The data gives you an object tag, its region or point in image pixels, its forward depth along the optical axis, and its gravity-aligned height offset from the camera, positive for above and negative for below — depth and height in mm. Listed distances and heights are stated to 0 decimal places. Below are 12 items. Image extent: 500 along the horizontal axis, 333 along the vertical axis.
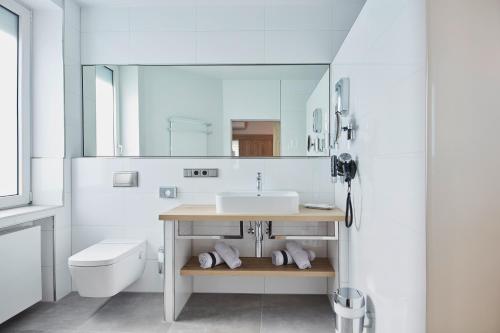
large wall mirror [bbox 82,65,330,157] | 2809 +460
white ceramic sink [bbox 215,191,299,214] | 2270 -261
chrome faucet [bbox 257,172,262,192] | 2729 -130
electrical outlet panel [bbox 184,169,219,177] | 2797 -67
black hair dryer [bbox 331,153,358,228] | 2069 -40
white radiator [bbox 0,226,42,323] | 2125 -698
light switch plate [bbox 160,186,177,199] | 2796 -221
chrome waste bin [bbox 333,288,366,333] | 1753 -750
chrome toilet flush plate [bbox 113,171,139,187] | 2807 -115
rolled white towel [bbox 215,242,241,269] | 2436 -658
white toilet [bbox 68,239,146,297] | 2178 -680
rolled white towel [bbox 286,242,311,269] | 2430 -658
